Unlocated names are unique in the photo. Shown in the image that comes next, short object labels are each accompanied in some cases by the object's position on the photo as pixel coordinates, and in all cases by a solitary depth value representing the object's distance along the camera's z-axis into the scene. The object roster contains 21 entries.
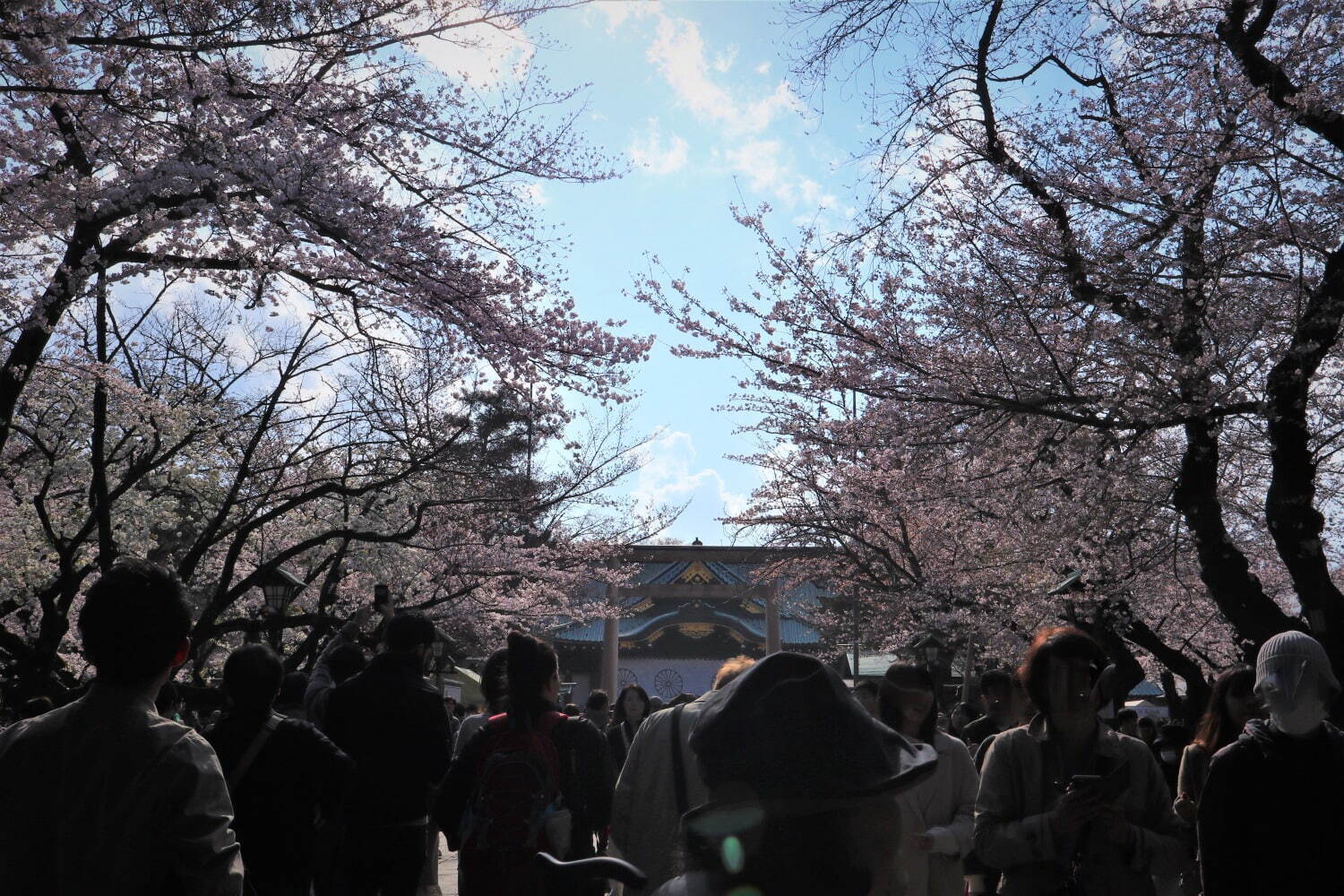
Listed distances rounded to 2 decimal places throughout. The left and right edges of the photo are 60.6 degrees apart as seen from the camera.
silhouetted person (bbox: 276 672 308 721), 6.23
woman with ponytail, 4.18
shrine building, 37.12
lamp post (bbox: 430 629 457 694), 19.47
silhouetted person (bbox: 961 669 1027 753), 5.98
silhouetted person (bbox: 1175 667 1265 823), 4.88
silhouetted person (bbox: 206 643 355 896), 3.75
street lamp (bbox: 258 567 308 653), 15.04
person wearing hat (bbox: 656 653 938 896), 1.44
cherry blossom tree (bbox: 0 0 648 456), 7.65
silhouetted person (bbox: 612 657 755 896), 2.92
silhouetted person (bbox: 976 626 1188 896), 3.26
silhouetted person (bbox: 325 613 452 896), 4.90
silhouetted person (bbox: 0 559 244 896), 2.19
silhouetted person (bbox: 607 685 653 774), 8.96
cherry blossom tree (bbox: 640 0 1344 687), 9.17
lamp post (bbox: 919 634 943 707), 16.72
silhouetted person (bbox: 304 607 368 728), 5.86
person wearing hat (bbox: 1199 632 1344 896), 3.21
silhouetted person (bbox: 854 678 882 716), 6.15
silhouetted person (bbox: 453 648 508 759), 5.07
